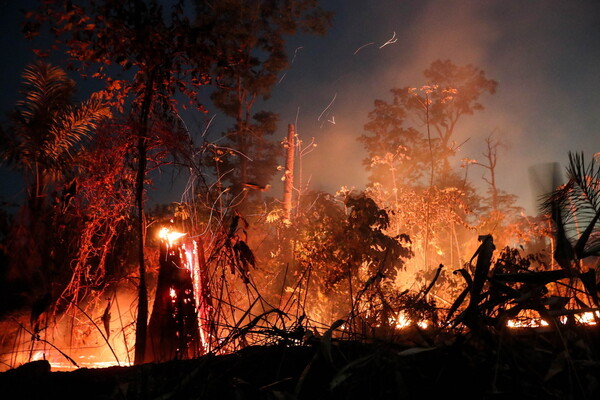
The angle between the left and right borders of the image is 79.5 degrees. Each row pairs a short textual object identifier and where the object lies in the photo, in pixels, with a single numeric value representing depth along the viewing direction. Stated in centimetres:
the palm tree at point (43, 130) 829
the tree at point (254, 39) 1745
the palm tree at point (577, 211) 187
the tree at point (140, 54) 404
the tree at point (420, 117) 2542
